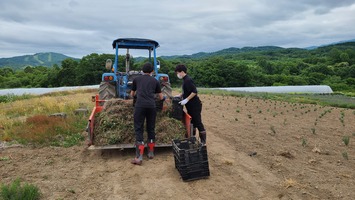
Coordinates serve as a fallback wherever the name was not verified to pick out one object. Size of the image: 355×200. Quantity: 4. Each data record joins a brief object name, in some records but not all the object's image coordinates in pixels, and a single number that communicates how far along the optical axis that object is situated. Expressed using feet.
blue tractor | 27.55
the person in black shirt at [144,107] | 18.53
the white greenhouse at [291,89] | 107.04
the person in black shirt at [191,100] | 19.85
